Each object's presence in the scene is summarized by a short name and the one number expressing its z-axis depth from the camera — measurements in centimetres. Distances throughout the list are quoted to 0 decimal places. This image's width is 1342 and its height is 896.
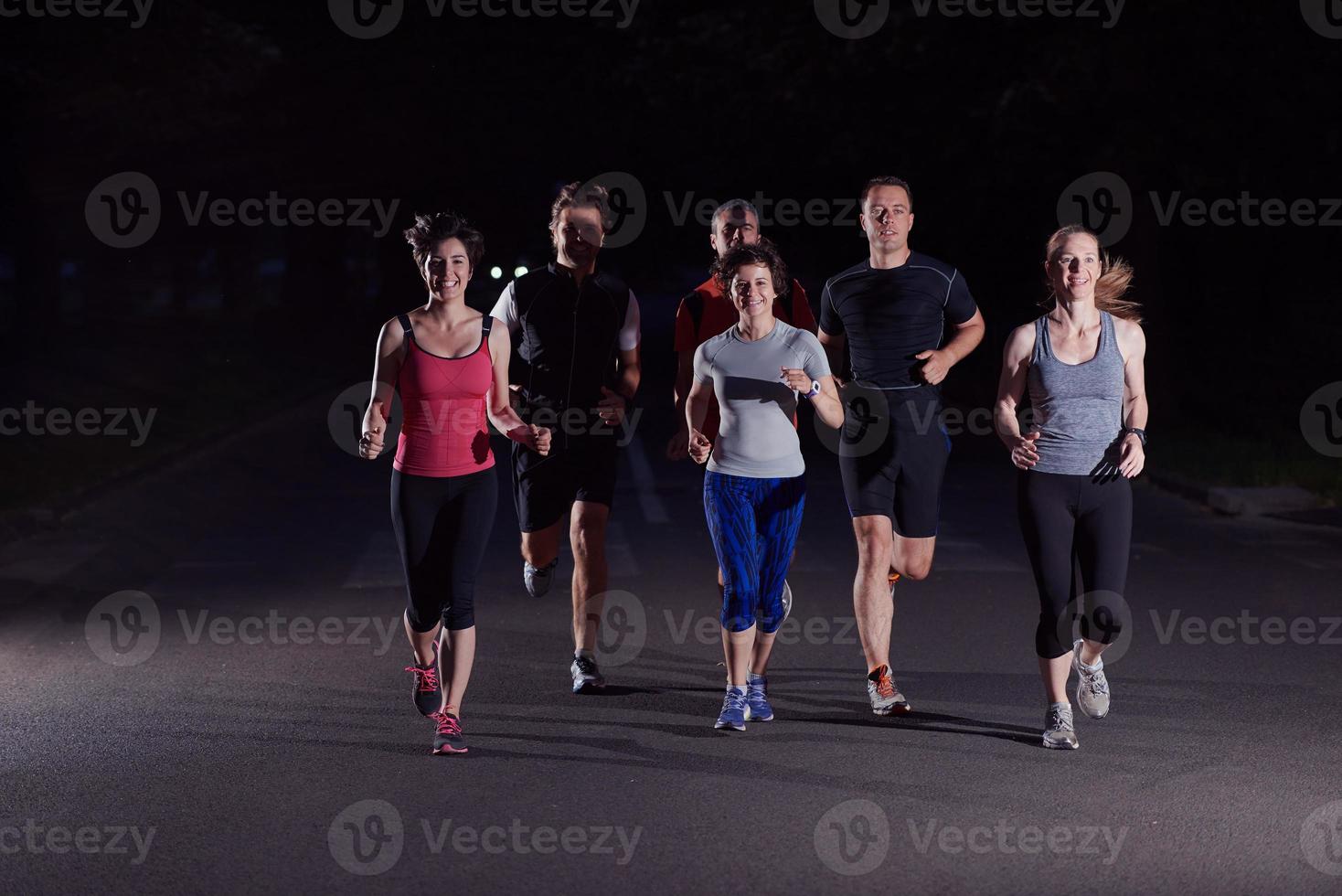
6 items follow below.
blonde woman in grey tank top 1330
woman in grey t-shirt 1409
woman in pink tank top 1339
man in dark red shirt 1565
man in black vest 1576
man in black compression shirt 1480
